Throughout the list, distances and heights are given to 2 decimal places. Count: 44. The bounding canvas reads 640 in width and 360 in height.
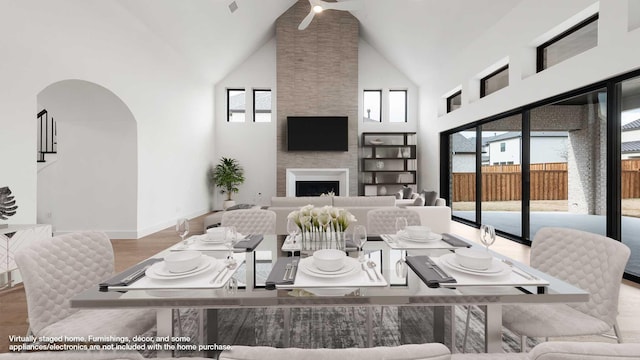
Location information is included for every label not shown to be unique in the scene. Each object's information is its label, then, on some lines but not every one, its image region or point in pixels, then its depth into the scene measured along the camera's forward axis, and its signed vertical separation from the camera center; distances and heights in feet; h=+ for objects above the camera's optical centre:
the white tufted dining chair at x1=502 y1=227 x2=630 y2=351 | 4.19 -1.54
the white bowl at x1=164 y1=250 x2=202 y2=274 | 3.82 -1.03
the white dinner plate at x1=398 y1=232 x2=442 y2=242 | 5.55 -1.05
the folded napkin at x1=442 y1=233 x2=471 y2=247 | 5.38 -1.09
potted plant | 25.57 +0.35
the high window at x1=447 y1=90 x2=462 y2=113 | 21.55 +5.88
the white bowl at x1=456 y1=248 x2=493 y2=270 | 3.88 -1.00
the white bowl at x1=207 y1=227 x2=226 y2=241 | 5.55 -0.97
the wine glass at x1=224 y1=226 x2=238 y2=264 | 5.44 -1.02
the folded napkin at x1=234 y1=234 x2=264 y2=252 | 5.20 -1.11
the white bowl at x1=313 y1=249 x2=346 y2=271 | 3.78 -0.99
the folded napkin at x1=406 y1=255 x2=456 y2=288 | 3.59 -1.16
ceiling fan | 11.69 +7.18
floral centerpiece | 5.20 -0.77
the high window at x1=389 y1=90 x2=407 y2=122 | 28.04 +7.02
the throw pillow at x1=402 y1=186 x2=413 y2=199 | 21.36 -0.80
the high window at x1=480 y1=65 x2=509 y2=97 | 15.94 +5.59
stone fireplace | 25.81 +8.54
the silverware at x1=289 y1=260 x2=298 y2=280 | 3.76 -1.15
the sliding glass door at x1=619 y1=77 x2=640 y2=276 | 9.64 +0.69
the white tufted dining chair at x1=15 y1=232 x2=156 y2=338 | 4.09 -1.58
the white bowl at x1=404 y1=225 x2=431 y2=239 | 5.57 -0.93
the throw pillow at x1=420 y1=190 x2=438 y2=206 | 18.17 -0.96
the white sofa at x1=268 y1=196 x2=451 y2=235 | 13.20 -1.01
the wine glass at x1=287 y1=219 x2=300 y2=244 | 5.46 -0.85
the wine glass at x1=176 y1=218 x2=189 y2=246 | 5.19 -0.79
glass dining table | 3.26 -1.23
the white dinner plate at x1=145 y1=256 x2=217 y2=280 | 3.73 -1.15
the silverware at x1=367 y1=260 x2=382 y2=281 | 3.88 -1.15
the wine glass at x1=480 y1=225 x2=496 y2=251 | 4.56 -0.81
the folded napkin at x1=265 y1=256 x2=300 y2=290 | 3.53 -1.17
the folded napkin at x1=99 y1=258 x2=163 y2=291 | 3.57 -1.21
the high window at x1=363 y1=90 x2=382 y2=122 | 27.94 +7.13
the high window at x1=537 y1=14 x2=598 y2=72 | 10.96 +5.43
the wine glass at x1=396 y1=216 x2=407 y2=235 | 5.75 -0.79
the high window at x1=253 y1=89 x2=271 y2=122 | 27.78 +6.94
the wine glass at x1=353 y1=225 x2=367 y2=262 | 4.72 -0.86
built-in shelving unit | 26.50 +1.65
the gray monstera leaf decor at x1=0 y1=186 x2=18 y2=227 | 8.77 -0.69
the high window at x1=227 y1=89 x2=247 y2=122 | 27.86 +6.97
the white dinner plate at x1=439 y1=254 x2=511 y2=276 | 3.83 -1.12
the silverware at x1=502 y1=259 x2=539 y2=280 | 3.77 -1.17
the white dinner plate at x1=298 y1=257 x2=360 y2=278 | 3.70 -1.11
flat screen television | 25.54 +4.06
